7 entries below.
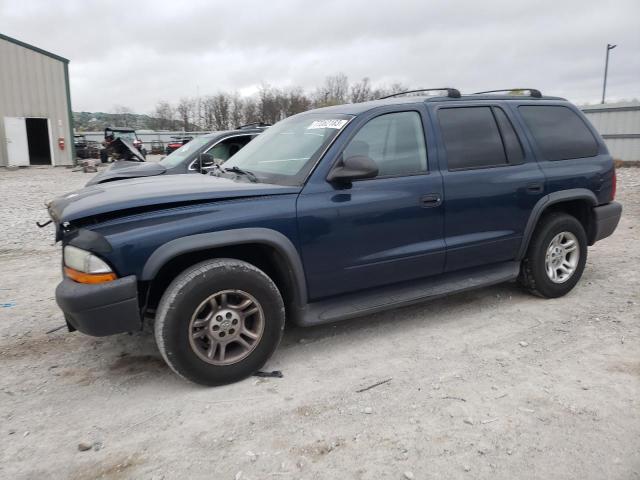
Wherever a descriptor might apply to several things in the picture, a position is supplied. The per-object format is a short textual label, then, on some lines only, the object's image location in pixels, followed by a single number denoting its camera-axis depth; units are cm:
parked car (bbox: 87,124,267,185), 704
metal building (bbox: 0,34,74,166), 2106
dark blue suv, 292
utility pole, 3394
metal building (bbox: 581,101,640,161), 1717
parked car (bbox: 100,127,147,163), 2349
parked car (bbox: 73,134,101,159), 2824
